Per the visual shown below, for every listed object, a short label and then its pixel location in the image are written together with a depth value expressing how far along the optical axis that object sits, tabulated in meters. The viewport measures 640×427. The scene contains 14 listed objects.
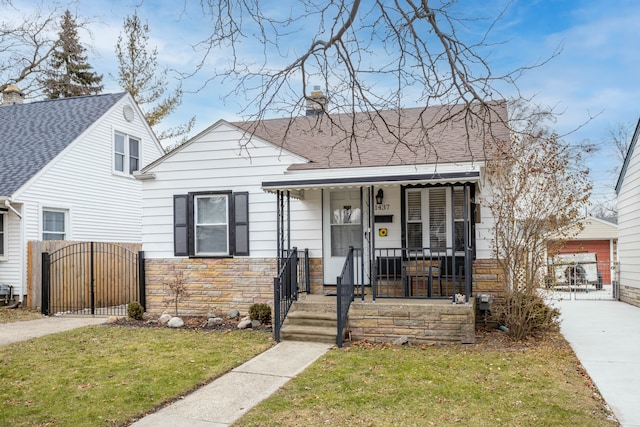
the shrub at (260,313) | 9.78
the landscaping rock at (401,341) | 8.01
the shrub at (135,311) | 10.56
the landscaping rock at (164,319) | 10.15
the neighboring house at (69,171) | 12.99
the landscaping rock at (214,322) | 9.91
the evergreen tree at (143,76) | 23.33
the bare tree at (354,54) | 4.75
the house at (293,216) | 9.51
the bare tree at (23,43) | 9.33
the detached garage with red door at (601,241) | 24.31
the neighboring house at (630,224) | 12.88
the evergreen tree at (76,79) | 27.05
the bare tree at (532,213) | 8.32
